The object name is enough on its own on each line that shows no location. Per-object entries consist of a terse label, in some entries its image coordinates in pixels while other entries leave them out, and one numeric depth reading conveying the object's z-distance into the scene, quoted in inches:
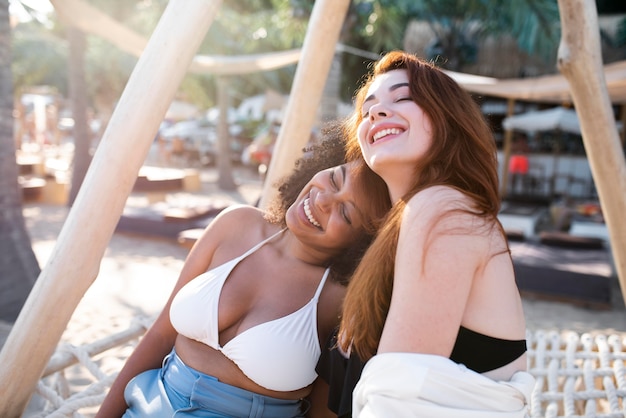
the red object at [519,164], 424.2
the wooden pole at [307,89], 107.1
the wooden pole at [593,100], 87.1
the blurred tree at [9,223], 161.3
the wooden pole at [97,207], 65.1
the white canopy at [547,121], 450.3
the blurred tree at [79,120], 371.9
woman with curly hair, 62.0
